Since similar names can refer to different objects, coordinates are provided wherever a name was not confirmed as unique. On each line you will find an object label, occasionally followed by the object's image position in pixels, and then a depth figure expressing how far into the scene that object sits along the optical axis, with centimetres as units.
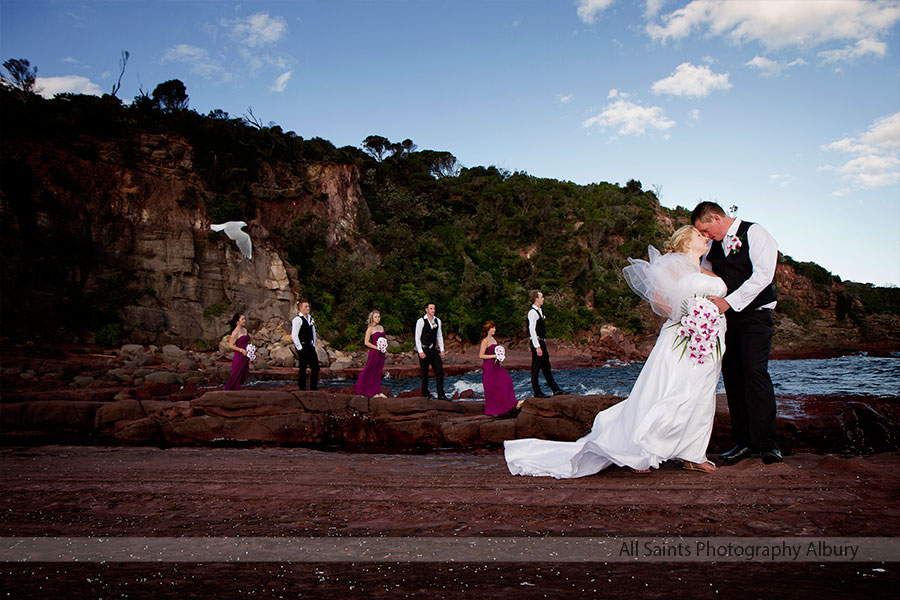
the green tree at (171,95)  3209
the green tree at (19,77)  2670
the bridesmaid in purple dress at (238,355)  1159
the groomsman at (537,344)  1099
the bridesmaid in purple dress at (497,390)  934
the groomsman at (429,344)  1135
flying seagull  2706
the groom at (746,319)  421
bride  408
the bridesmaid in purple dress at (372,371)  1086
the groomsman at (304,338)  1162
